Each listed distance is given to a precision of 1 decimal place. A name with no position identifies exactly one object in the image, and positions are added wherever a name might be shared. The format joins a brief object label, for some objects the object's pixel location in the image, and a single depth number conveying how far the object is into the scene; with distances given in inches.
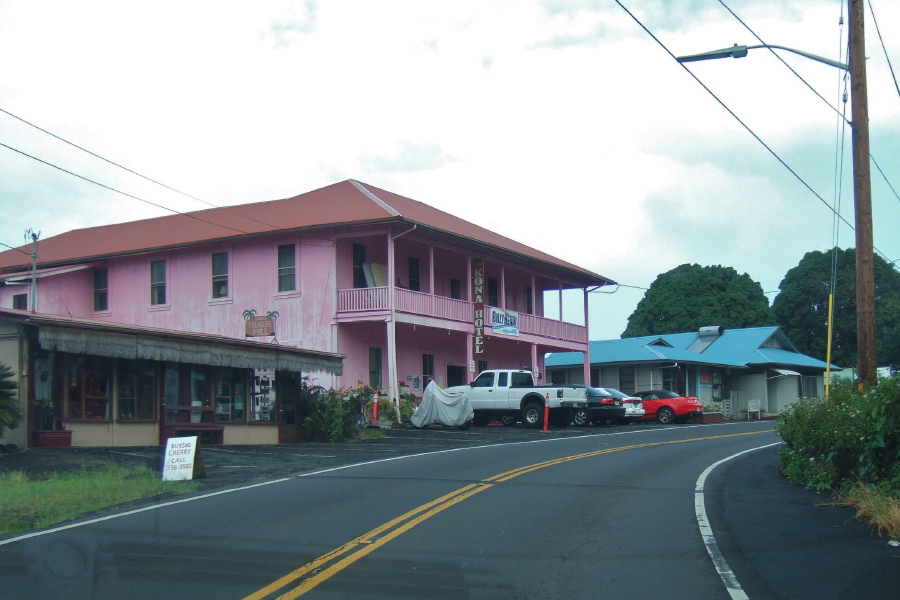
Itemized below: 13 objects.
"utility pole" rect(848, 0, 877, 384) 556.1
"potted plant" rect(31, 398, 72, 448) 740.0
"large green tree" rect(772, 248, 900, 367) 2389.3
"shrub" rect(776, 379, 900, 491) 433.7
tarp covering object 1155.3
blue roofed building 1776.6
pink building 1252.5
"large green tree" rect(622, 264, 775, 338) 2605.8
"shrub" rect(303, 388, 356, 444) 991.0
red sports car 1483.8
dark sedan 1223.5
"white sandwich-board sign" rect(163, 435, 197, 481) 581.9
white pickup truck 1172.5
